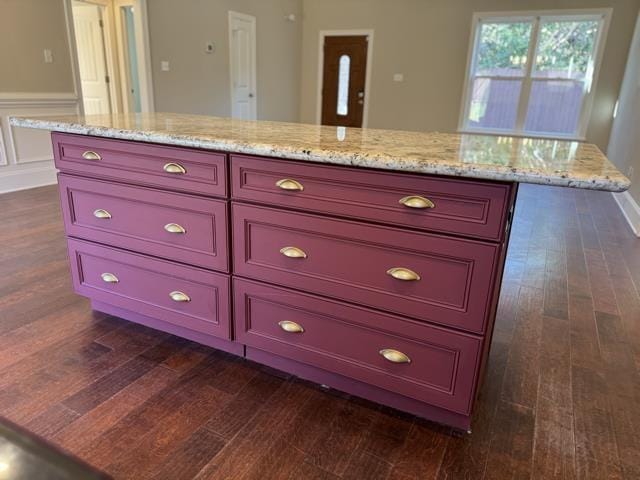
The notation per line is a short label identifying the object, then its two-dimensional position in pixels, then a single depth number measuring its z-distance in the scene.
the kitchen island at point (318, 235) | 1.25
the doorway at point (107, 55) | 5.58
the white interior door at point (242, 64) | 6.12
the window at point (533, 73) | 6.23
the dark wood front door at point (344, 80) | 7.52
